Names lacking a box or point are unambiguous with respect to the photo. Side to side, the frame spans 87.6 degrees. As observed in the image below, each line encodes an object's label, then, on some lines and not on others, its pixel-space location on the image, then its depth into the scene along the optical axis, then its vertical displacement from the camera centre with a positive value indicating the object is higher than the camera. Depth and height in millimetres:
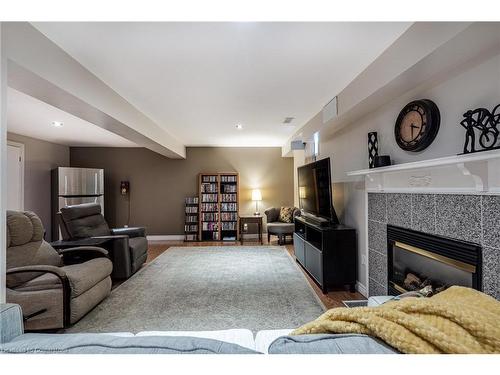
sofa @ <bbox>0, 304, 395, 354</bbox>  645 -392
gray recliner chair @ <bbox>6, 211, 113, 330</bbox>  2205 -790
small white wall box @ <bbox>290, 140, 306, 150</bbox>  4973 +891
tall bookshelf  6609 -341
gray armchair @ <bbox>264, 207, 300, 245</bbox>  5785 -832
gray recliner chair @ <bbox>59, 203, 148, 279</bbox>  3576 -590
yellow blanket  615 -356
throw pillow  6195 -542
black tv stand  3133 -816
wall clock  1937 +521
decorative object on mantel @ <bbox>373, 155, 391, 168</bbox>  2406 +272
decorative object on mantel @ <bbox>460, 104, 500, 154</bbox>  1433 +351
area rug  2406 -1194
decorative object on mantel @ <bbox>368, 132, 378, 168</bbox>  2727 +454
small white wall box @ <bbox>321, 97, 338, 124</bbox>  3124 +1012
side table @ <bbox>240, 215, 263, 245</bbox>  6098 -660
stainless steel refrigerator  5621 +151
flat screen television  3258 +22
